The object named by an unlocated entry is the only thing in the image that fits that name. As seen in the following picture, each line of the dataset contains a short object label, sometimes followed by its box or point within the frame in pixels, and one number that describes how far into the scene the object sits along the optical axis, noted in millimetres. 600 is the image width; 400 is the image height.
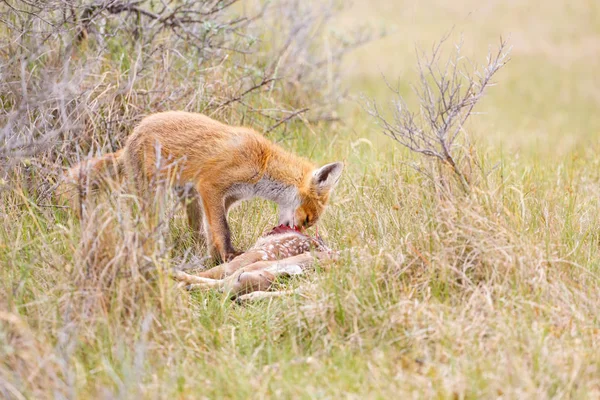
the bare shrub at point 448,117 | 10094
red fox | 11711
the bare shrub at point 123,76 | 11609
